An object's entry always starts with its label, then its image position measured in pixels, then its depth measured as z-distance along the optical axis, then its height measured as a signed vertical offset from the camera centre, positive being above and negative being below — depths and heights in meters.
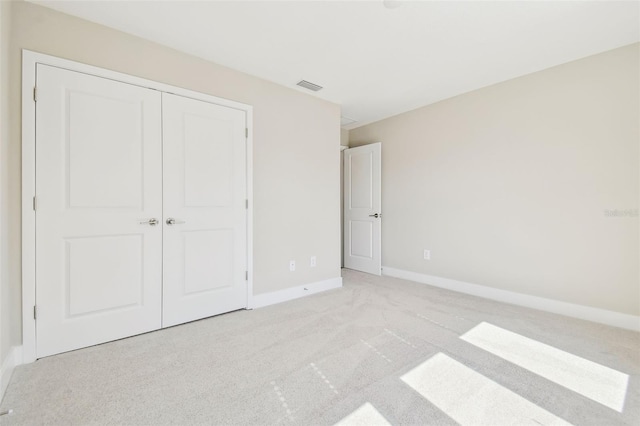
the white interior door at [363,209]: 4.14 +0.05
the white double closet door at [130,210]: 1.88 +0.02
